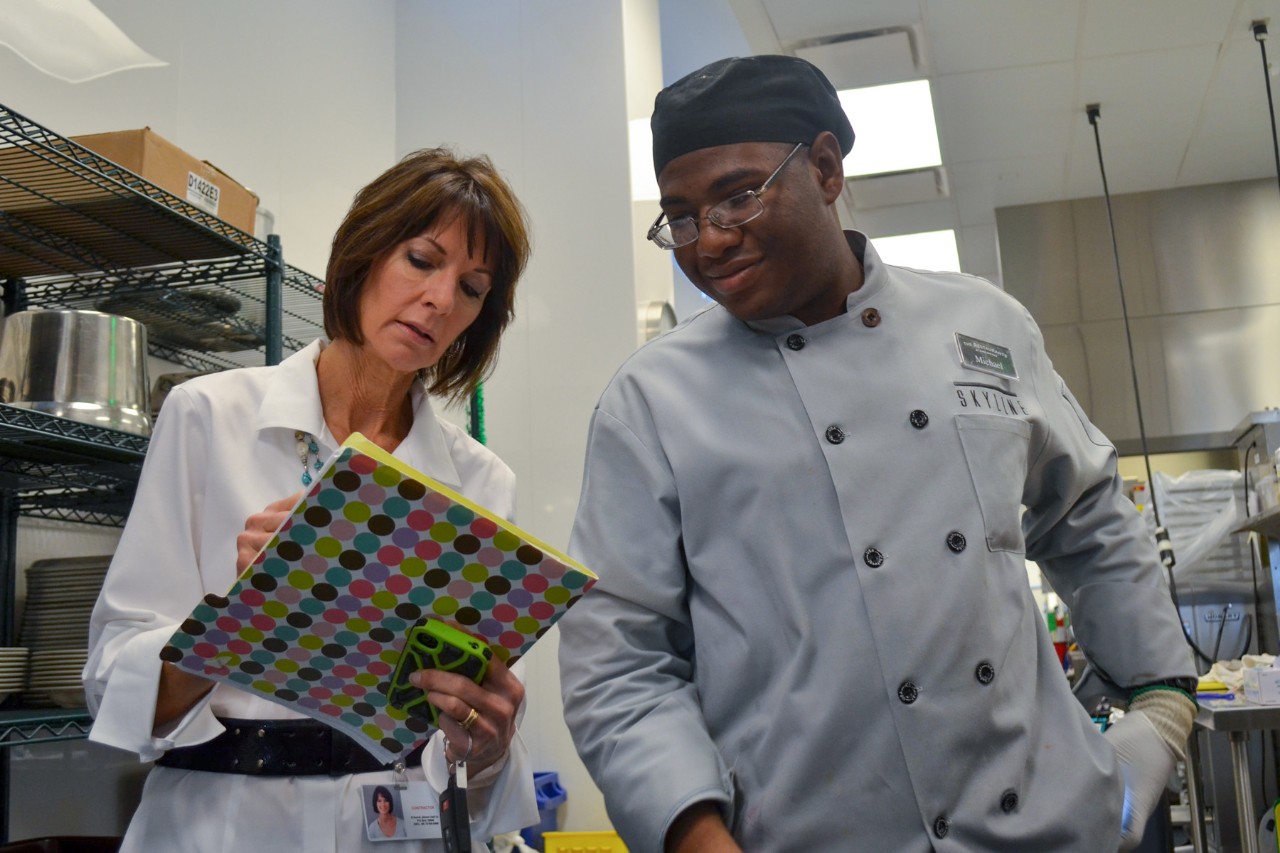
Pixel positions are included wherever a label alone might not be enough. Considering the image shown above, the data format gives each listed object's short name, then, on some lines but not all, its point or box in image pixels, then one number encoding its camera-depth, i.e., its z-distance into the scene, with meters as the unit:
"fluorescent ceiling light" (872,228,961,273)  6.39
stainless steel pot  1.93
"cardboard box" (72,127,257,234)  2.13
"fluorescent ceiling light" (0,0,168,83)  2.29
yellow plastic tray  3.13
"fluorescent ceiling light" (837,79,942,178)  4.88
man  1.05
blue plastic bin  3.39
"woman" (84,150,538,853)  1.23
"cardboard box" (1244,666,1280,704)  2.93
